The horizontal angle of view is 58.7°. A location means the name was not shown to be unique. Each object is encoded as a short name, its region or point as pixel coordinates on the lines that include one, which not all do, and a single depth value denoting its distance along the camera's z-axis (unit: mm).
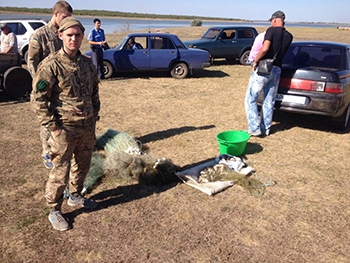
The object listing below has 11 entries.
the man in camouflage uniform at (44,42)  3512
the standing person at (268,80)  5025
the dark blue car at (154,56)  10055
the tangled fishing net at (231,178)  3821
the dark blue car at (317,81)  5290
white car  11953
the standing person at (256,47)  5664
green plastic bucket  4453
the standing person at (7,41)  7574
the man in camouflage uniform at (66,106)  2596
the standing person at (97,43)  9461
